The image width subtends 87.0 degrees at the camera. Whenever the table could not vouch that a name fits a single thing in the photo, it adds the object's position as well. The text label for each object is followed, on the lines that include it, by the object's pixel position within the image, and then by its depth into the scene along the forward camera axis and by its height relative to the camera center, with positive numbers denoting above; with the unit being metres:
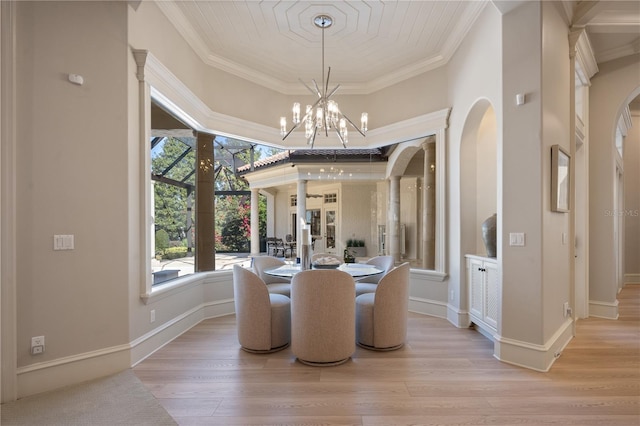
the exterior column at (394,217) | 5.49 +0.00
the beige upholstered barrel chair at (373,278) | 4.00 -0.79
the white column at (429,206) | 4.75 +0.16
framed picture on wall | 2.96 +0.34
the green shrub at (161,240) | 3.64 -0.24
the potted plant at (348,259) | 4.64 -0.58
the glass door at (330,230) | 6.09 -0.23
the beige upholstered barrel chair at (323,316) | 2.93 -0.86
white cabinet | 3.36 -0.79
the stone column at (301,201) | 6.19 +0.31
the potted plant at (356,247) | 5.91 -0.53
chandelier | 3.47 +1.11
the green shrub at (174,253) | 3.85 -0.41
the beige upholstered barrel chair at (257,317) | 3.26 -0.97
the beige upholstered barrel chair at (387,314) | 3.28 -0.96
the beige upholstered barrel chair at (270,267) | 4.12 -0.66
